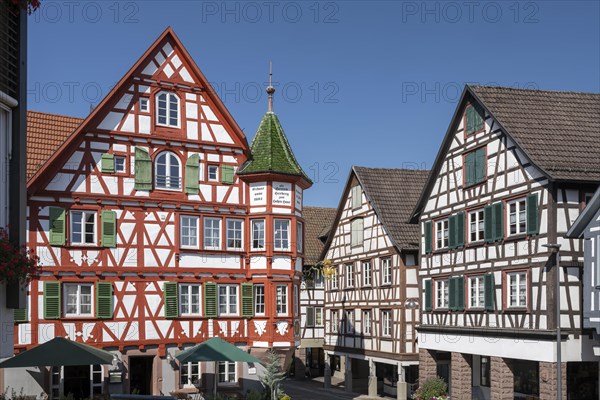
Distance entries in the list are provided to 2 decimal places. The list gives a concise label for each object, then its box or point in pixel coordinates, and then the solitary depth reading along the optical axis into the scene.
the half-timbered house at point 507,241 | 26.45
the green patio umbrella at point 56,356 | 20.48
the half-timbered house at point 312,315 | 51.16
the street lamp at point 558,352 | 24.41
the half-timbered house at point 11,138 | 14.76
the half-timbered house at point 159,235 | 26.69
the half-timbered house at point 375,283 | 38.53
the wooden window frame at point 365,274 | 41.72
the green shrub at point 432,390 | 33.12
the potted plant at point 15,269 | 13.80
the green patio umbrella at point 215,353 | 24.62
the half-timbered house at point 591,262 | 25.12
